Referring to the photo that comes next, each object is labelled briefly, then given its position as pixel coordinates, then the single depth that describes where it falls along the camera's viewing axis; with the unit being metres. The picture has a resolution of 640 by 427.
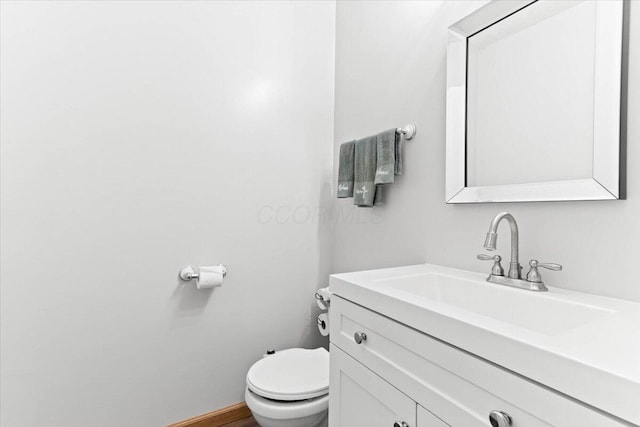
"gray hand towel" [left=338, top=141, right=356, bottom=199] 1.70
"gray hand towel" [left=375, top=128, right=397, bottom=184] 1.43
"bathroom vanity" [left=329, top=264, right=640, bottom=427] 0.48
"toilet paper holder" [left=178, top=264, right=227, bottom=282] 1.54
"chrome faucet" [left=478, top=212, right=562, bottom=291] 0.89
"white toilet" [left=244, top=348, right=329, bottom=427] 1.25
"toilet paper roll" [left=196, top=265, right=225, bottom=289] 1.51
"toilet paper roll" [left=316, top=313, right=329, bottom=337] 1.60
